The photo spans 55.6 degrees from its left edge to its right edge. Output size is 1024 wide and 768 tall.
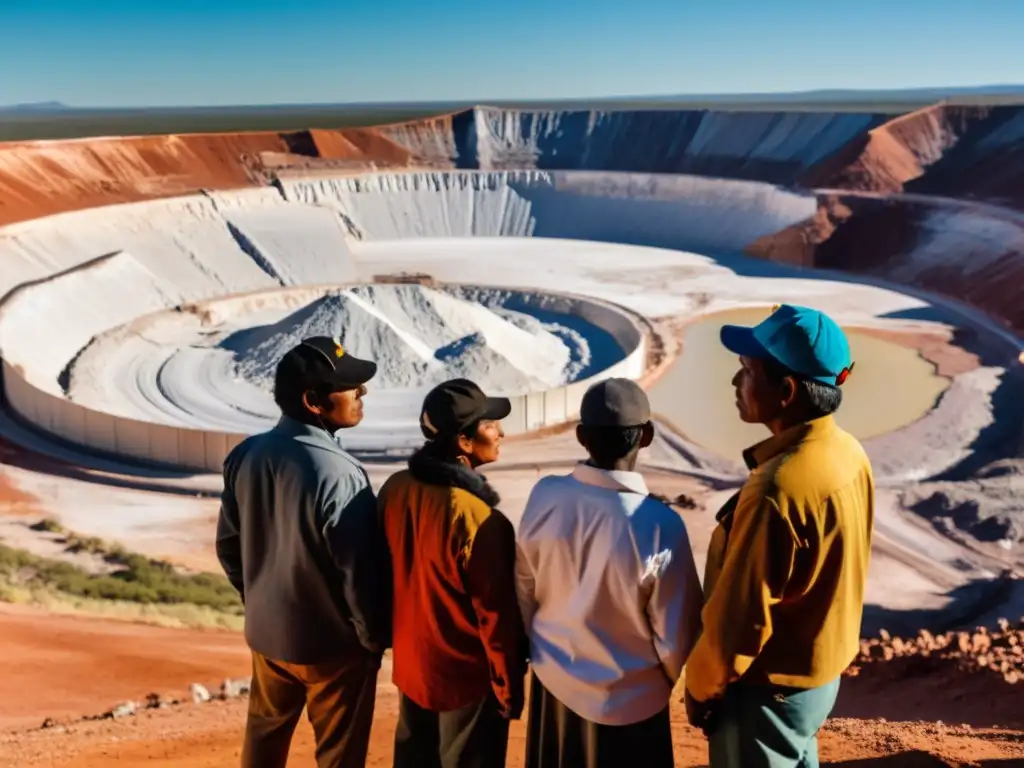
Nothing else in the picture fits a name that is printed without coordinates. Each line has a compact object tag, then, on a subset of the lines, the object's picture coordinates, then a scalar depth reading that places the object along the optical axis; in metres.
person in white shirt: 3.79
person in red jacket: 4.18
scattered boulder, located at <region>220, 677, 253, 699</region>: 9.10
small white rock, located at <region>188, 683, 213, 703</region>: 8.92
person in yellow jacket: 3.53
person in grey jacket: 4.51
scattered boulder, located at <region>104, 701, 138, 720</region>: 8.30
